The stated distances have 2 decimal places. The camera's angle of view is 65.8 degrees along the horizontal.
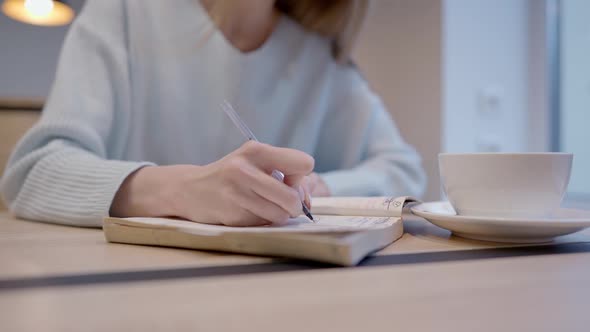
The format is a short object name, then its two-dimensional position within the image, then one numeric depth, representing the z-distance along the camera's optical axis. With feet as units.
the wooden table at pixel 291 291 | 0.72
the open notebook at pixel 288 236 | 1.07
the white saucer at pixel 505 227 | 1.26
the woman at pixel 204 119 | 1.54
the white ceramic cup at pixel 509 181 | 1.39
